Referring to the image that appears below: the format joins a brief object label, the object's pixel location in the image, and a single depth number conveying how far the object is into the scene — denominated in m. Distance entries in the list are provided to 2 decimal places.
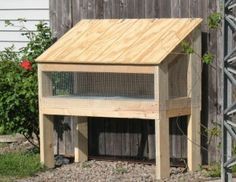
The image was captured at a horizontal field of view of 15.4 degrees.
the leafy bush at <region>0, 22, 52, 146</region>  10.35
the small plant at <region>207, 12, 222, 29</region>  8.98
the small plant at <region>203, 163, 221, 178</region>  9.21
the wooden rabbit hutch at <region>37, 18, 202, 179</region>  8.98
